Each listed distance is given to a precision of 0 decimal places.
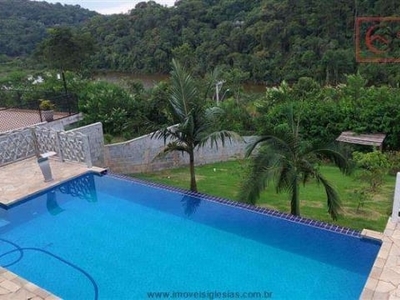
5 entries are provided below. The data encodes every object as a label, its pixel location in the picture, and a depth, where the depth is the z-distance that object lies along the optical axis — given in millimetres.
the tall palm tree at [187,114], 8695
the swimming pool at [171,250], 5645
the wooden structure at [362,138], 14891
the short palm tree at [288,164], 6875
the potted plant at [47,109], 12484
